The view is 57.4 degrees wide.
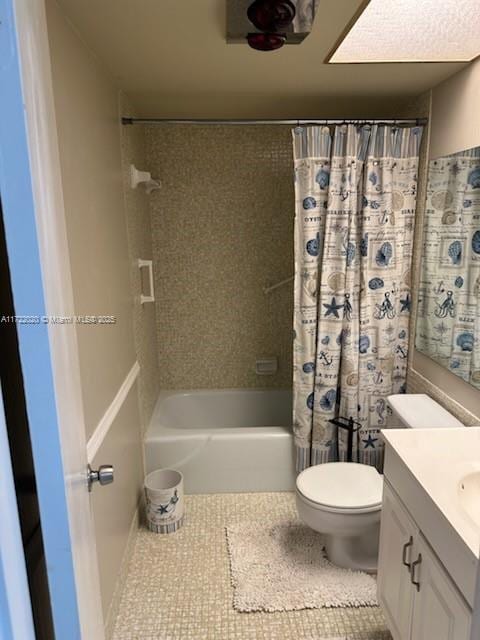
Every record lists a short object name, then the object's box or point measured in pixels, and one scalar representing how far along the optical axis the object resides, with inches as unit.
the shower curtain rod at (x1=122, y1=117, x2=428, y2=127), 88.3
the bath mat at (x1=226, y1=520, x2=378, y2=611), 75.2
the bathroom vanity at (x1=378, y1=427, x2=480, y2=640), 43.6
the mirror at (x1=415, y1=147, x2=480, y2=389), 73.1
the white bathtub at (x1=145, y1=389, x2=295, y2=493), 103.9
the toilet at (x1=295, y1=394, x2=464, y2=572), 76.2
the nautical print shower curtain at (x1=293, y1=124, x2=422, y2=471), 91.7
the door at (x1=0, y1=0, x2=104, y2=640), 25.3
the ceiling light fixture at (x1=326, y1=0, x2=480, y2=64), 56.4
